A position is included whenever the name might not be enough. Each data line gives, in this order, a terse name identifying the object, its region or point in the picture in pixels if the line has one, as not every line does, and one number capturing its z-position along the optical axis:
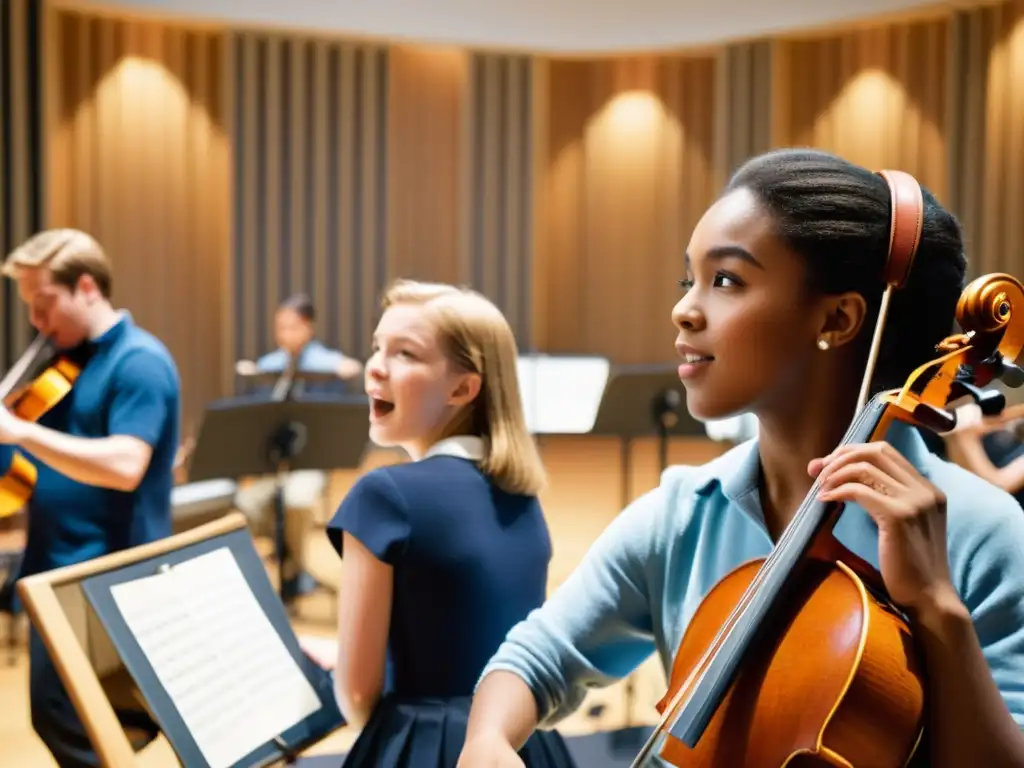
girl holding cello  0.80
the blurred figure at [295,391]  5.41
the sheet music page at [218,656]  1.28
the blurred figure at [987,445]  2.99
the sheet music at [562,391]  4.65
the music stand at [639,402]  4.43
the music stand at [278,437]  4.09
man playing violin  2.35
